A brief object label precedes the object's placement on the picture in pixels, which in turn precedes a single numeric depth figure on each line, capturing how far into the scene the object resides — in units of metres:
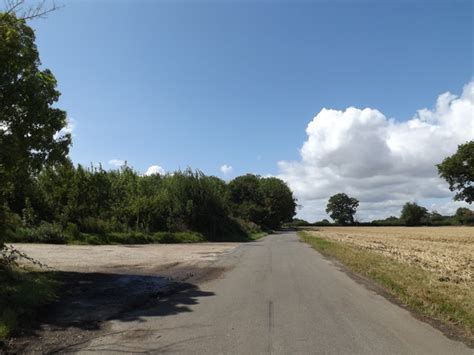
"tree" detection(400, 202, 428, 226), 136.62
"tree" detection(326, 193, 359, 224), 173.88
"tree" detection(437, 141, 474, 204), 56.94
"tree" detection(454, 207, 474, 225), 118.23
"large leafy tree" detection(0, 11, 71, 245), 10.35
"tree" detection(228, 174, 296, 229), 100.52
